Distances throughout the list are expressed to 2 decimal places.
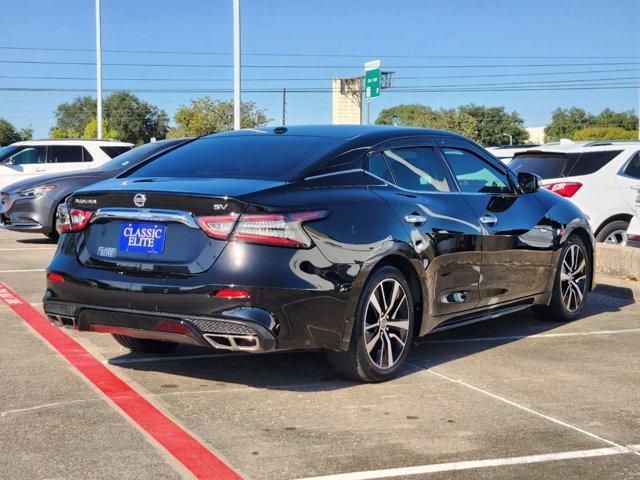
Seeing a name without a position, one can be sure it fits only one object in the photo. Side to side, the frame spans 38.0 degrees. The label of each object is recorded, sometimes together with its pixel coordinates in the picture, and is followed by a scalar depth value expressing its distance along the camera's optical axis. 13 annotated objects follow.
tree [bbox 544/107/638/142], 120.06
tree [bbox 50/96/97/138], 147.96
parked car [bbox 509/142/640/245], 12.04
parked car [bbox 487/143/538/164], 15.30
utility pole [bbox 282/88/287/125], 116.70
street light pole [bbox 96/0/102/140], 35.66
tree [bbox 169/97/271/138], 80.81
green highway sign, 41.62
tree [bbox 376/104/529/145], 103.11
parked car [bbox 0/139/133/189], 19.77
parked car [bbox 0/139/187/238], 13.99
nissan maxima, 4.99
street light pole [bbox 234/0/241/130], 24.55
